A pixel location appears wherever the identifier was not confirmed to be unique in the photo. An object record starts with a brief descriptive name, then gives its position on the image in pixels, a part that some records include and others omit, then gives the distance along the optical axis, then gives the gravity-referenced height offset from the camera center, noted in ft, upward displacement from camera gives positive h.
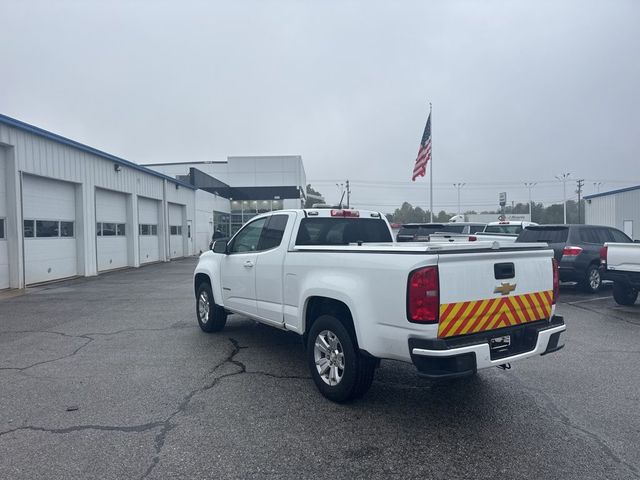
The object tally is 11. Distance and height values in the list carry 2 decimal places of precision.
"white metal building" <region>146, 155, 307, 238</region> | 122.52 +14.07
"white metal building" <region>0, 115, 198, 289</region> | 45.16 +3.31
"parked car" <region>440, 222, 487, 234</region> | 64.49 +0.00
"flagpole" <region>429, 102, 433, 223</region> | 92.73 +9.56
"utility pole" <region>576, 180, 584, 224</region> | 252.21 +21.34
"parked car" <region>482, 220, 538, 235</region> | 59.36 -0.03
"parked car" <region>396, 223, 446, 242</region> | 45.20 -0.02
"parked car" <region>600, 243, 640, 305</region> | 29.32 -2.52
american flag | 84.74 +13.34
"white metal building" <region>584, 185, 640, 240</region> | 97.09 +3.45
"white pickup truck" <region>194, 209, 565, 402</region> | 12.05 -2.17
